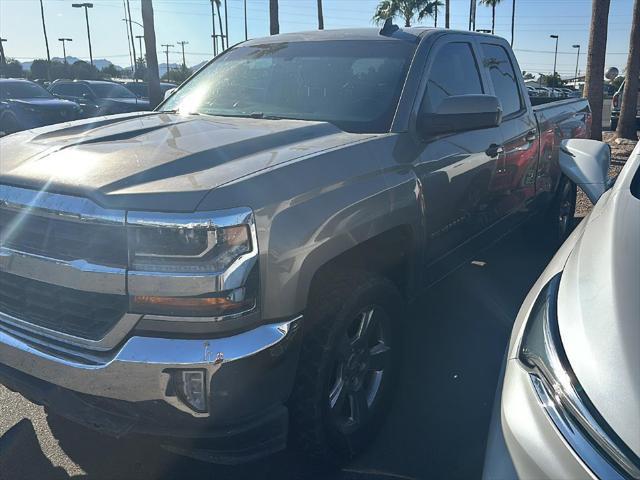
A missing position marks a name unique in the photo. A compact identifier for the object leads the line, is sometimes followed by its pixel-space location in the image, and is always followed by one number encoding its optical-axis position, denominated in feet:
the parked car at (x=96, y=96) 53.47
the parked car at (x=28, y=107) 45.85
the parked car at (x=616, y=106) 50.35
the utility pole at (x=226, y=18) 182.74
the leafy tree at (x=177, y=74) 188.03
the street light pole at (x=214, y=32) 189.26
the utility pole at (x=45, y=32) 159.94
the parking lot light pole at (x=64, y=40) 211.82
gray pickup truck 6.66
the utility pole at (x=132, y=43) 173.03
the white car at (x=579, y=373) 4.67
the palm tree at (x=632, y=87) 39.47
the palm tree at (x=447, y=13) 129.49
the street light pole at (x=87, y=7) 165.17
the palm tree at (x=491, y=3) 174.96
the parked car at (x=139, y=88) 91.50
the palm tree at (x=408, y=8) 139.44
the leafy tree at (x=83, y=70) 165.48
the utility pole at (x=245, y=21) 173.12
